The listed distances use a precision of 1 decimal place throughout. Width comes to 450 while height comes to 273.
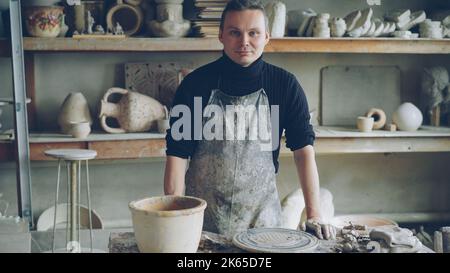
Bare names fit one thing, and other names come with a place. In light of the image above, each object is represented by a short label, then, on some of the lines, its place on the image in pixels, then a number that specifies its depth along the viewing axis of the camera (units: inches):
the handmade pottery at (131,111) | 149.0
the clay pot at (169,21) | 147.0
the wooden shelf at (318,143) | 141.8
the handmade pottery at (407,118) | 158.4
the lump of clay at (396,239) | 70.3
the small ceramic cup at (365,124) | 156.7
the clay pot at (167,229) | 63.5
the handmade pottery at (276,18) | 148.4
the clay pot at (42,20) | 140.6
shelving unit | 141.6
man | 92.6
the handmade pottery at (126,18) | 151.7
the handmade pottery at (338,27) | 151.9
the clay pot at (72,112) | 149.0
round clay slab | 68.1
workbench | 70.4
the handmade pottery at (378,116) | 160.9
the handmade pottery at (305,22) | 152.9
